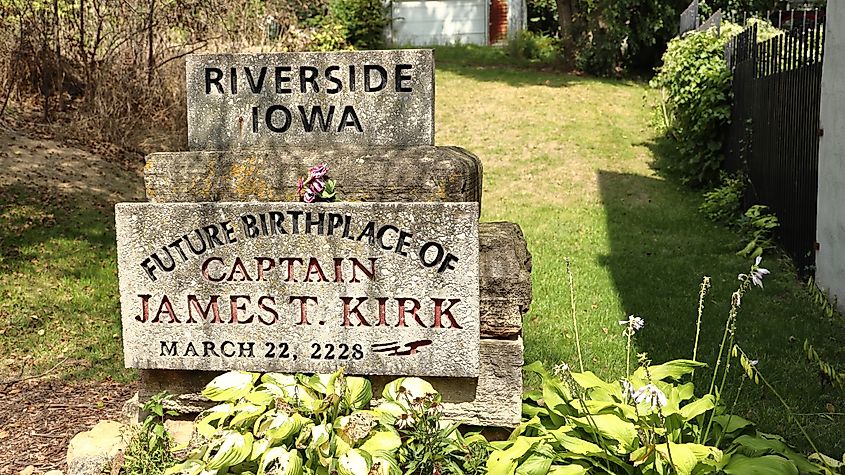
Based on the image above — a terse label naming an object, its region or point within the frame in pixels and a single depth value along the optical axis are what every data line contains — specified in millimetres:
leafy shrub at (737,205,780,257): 7672
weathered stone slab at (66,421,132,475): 3645
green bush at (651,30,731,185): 10242
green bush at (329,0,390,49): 20031
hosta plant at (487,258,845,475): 3008
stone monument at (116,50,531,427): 3371
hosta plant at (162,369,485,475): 3162
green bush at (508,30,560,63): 21422
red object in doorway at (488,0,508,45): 28703
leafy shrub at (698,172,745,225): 9125
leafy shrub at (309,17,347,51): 18031
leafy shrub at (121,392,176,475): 3543
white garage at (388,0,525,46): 27188
